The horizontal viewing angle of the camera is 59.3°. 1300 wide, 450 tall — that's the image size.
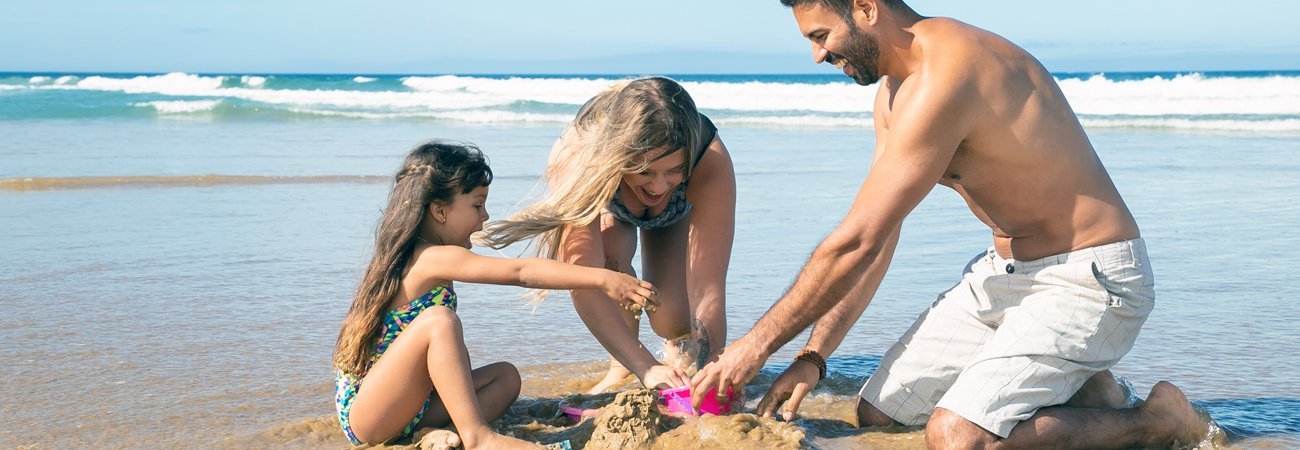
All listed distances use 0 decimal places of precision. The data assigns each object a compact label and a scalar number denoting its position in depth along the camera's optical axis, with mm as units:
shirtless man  3186
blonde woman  3896
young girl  3357
